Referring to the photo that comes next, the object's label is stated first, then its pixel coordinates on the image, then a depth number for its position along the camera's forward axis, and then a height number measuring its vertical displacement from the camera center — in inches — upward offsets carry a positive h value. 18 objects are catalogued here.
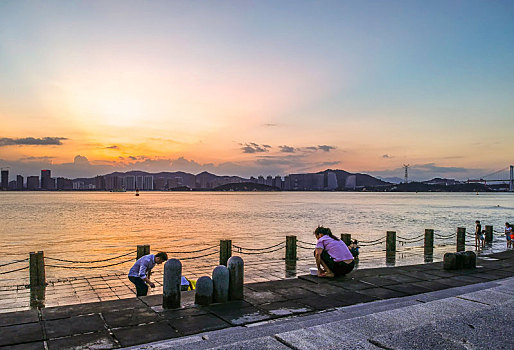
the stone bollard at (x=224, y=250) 627.8 -108.3
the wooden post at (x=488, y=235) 1048.2 -135.5
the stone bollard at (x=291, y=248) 692.2 -115.1
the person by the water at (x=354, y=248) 629.3 -104.8
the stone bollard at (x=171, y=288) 278.5 -75.8
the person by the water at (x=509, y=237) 917.7 -122.5
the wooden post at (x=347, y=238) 703.2 -98.3
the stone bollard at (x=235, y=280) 299.9 -74.8
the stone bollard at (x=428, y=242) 846.1 -126.6
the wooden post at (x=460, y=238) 896.3 -124.8
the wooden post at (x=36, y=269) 510.9 -115.5
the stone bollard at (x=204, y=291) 286.7 -80.0
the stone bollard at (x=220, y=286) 293.3 -78.0
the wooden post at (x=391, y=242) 797.2 -119.1
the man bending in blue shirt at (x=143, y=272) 376.2 -87.8
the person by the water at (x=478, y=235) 951.6 -123.1
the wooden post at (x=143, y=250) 552.4 -95.3
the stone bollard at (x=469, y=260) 442.0 -85.9
